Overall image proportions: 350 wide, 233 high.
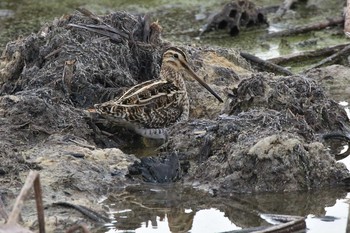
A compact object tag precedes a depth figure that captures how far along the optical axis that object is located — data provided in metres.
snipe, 16.20
